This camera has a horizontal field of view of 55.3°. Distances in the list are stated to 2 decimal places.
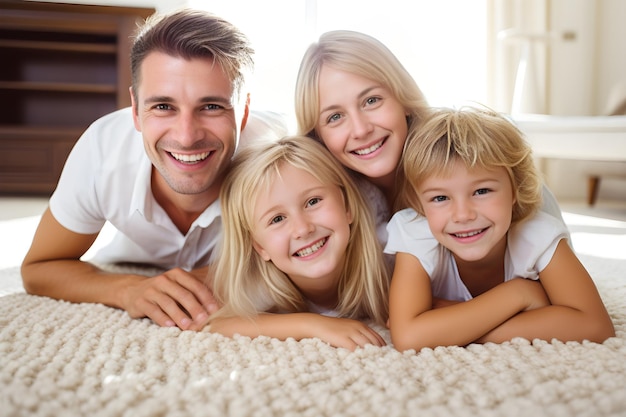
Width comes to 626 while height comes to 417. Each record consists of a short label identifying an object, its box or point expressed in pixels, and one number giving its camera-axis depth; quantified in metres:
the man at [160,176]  1.17
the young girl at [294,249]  1.07
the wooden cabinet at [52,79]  3.57
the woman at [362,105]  1.21
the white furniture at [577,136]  2.47
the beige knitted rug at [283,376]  0.70
